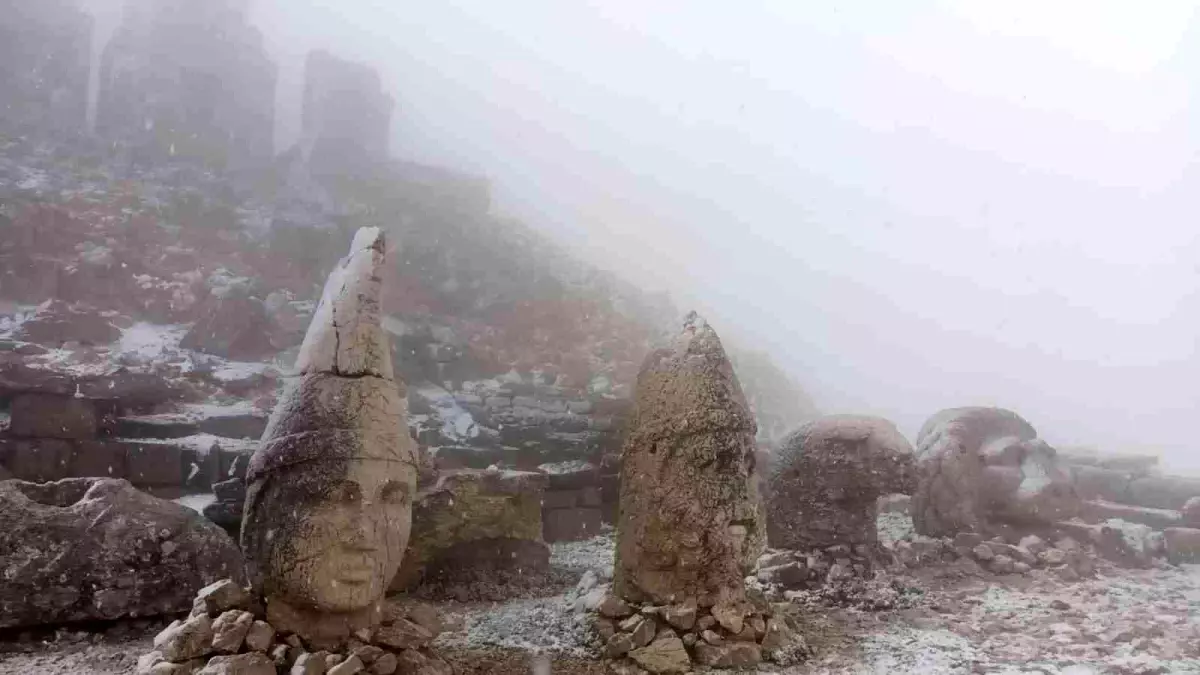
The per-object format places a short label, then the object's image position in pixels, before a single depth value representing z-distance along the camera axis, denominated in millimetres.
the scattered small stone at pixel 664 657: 4180
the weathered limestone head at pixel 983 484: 8227
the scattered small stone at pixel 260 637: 3174
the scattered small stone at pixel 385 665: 3332
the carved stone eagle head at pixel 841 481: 6754
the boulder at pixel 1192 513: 9117
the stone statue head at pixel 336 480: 3326
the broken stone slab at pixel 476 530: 6184
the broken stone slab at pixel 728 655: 4281
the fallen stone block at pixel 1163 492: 10312
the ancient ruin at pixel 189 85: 18750
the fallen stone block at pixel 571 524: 9070
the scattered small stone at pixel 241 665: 2957
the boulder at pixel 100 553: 4031
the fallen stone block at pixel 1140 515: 9430
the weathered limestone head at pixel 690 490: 4555
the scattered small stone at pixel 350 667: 3170
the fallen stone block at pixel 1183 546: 8234
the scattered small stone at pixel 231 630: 3111
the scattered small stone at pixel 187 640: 3049
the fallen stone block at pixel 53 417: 7777
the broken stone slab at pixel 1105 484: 10668
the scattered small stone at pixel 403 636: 3450
